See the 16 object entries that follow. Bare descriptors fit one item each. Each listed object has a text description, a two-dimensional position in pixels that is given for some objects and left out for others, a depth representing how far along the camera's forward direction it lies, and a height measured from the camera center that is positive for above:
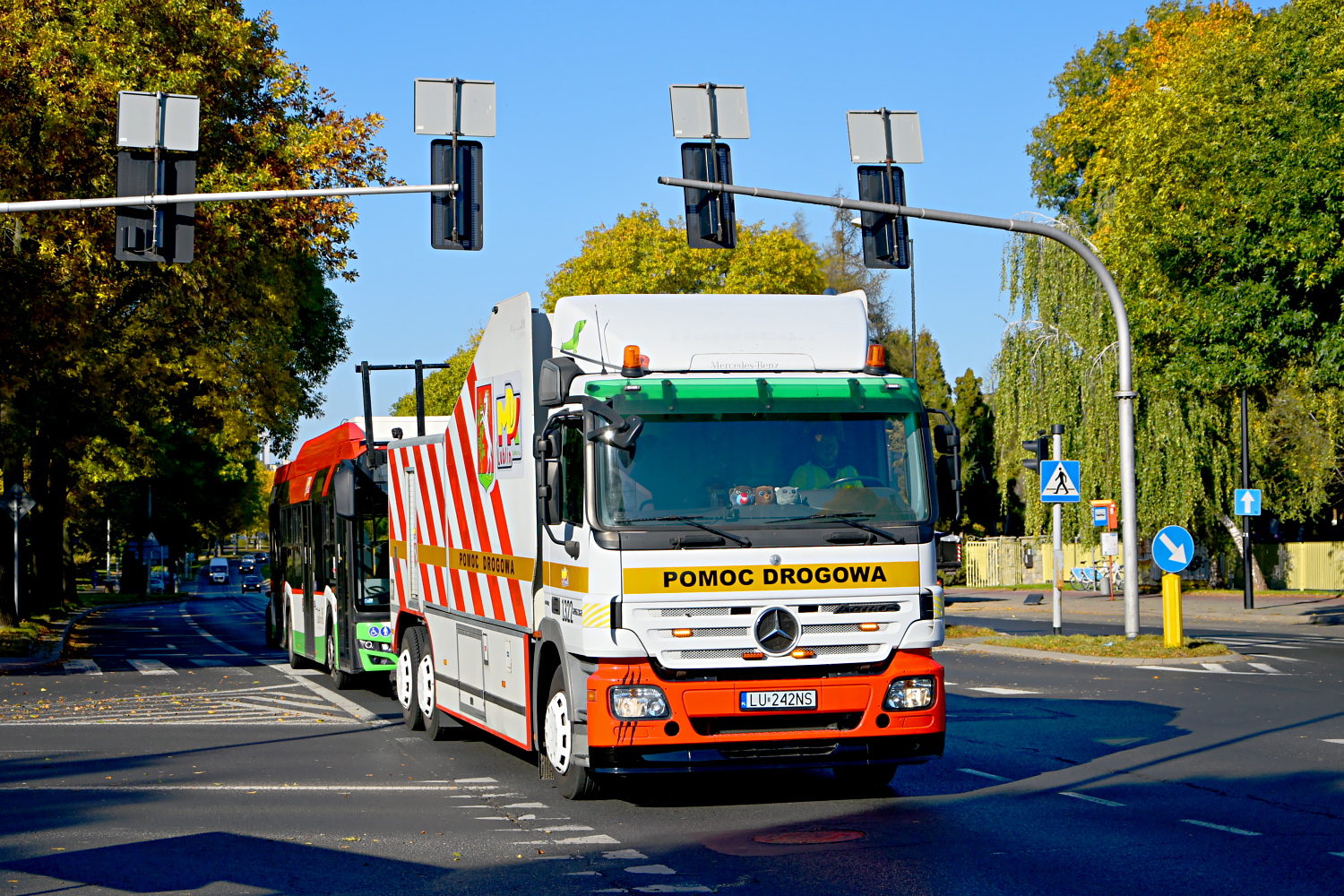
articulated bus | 18.14 -0.04
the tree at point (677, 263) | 54.81 +10.18
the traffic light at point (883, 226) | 17.38 +3.59
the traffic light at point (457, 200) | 15.77 +3.55
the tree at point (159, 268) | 22.58 +5.14
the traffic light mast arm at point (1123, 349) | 18.17 +2.59
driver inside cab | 9.96 +0.51
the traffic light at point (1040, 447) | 27.03 +1.69
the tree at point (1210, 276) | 24.84 +4.93
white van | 97.91 -1.06
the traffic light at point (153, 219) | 15.12 +3.33
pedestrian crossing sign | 25.25 +0.97
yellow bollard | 21.94 -1.08
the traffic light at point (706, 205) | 16.38 +3.60
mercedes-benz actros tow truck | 9.54 +0.04
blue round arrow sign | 21.73 -0.11
